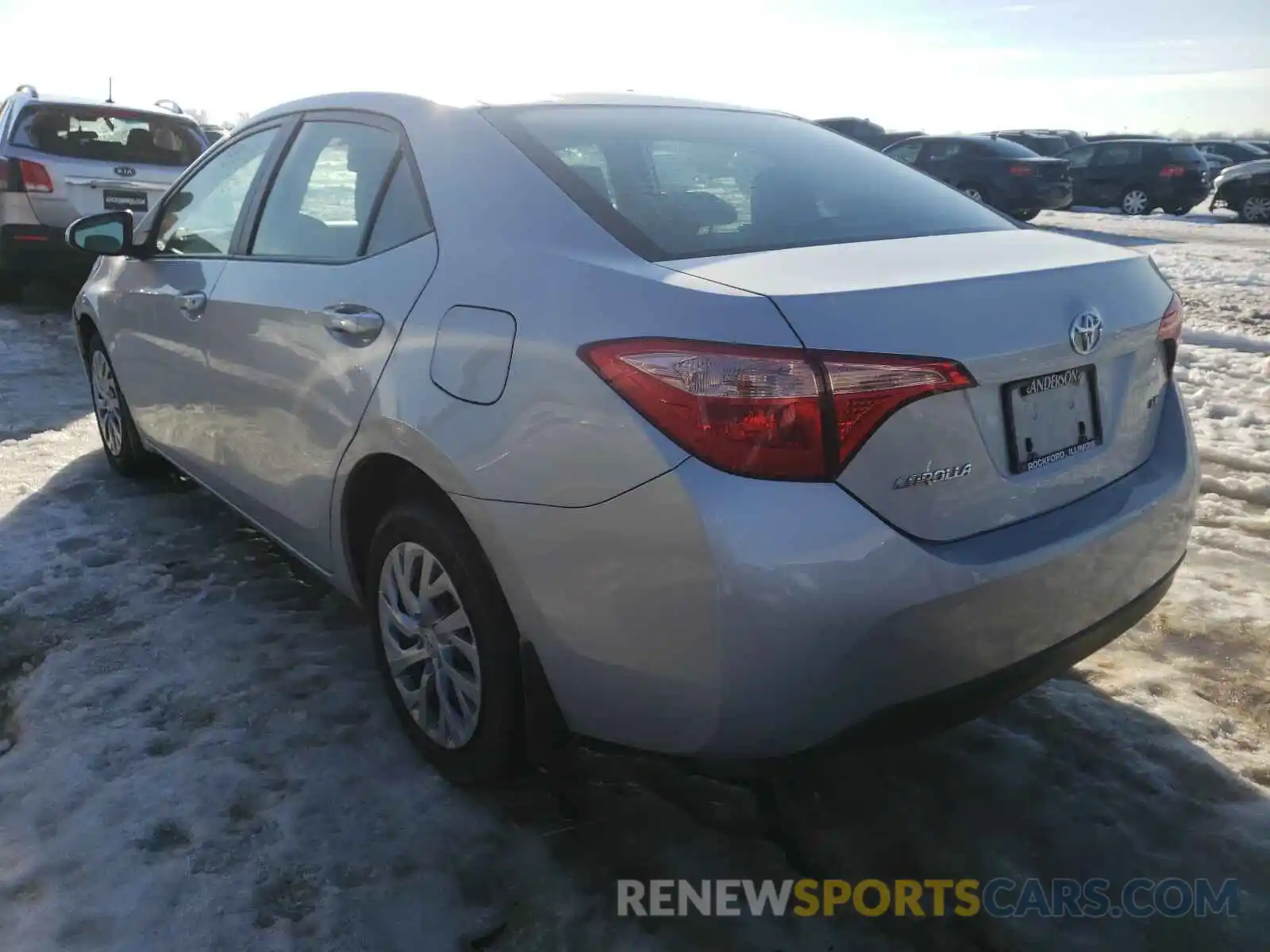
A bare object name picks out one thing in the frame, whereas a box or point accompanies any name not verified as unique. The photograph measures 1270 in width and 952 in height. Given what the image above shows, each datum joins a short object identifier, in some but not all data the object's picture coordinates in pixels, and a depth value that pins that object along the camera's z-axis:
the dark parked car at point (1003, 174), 16.95
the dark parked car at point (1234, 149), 30.97
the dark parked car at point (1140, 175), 20.41
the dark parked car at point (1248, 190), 19.48
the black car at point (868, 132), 23.22
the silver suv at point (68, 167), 7.95
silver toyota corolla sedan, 1.73
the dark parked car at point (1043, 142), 24.00
